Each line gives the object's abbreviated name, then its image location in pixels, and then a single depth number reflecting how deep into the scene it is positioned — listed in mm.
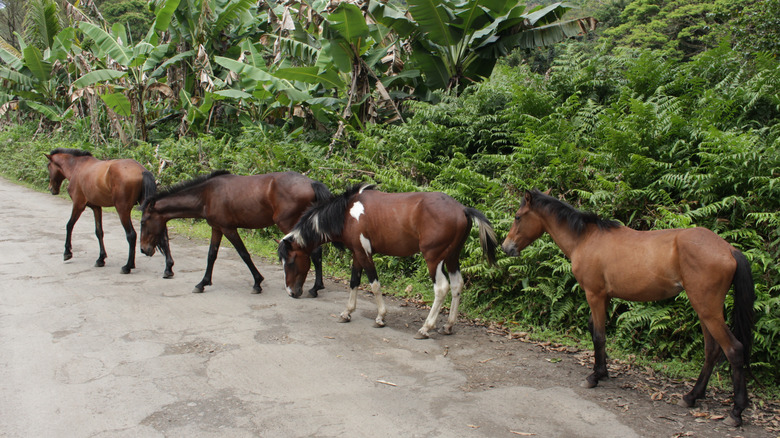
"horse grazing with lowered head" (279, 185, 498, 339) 5453
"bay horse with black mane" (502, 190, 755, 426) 3643
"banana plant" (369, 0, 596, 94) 9609
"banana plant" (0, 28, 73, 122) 18031
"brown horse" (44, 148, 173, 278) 8297
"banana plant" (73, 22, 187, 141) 14211
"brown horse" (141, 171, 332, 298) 7117
